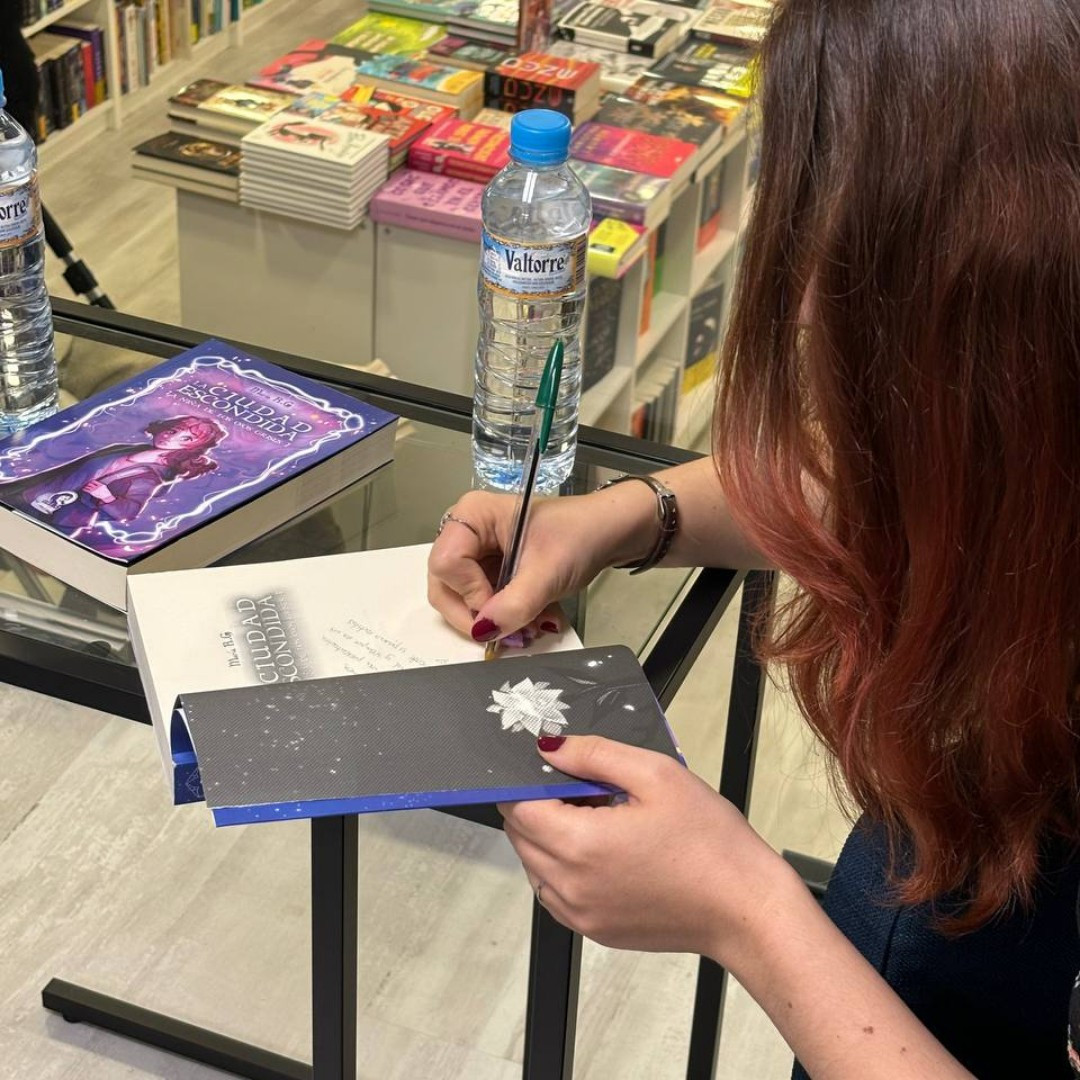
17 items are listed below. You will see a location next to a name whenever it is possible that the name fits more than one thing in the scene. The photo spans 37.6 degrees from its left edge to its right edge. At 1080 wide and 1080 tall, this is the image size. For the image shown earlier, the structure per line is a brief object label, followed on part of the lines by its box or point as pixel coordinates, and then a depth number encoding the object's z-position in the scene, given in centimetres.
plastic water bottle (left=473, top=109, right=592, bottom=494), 112
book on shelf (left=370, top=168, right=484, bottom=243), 245
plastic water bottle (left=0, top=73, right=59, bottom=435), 113
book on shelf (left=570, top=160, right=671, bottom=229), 254
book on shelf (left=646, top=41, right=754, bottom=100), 293
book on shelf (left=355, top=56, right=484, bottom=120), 272
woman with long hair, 70
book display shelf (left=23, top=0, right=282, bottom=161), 404
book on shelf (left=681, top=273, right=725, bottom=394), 310
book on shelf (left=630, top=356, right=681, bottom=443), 297
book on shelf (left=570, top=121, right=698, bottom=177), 264
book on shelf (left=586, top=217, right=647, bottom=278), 243
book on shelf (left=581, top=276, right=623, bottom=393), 267
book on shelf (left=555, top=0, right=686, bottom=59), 302
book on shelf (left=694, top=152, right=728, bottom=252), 299
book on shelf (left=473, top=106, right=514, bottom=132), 269
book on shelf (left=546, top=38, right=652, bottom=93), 293
